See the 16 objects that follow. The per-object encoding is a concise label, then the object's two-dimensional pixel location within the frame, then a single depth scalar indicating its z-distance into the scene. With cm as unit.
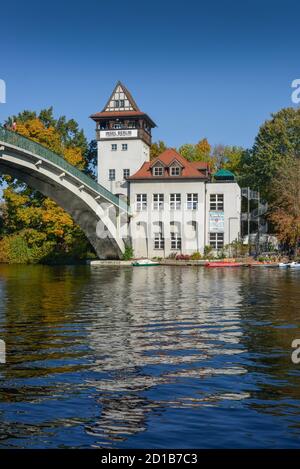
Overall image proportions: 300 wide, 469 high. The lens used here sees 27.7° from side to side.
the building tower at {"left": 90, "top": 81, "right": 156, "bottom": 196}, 6706
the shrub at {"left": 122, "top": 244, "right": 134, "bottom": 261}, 5944
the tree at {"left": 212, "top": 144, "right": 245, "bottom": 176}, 8374
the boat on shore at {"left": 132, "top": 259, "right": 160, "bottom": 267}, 5541
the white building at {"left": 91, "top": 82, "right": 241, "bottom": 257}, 6112
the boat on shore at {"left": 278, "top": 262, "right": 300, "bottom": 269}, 5259
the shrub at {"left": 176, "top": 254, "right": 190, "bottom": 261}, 5883
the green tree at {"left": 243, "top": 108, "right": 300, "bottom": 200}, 7169
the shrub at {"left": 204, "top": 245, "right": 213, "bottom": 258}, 6009
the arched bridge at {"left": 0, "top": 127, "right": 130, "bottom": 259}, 4297
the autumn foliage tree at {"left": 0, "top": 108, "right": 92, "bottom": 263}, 6316
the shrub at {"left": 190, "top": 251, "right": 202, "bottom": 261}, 5866
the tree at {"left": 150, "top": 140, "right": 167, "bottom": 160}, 8169
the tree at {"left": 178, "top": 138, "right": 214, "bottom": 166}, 8506
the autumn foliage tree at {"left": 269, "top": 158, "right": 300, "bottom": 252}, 5847
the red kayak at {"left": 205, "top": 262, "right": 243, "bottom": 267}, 5434
